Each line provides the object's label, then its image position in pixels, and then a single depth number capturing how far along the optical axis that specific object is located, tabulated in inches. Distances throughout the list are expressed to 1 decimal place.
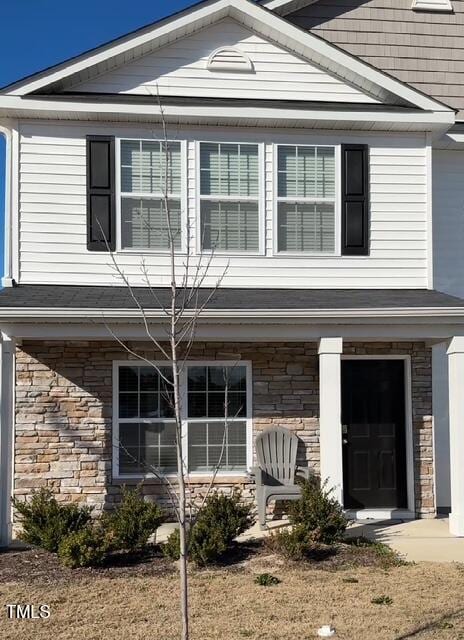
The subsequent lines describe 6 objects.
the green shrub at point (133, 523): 311.3
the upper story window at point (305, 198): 412.5
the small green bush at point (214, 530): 301.4
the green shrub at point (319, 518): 318.7
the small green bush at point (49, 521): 310.7
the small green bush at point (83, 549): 295.4
